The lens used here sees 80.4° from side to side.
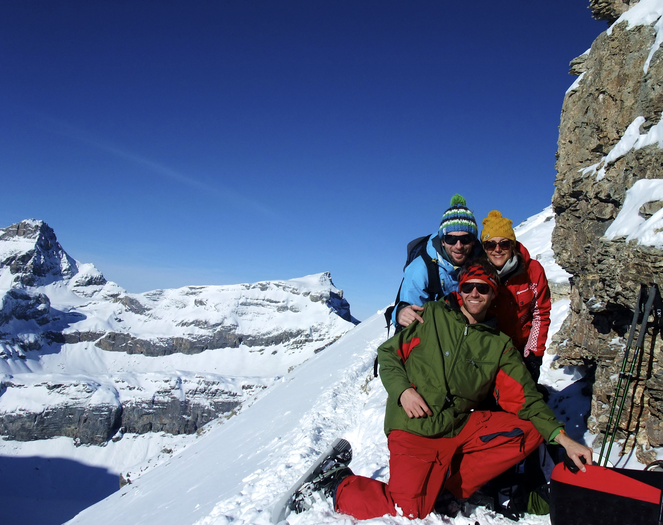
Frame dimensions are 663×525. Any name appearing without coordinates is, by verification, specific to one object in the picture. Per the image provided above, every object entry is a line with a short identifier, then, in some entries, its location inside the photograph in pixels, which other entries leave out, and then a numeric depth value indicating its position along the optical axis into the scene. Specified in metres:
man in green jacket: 3.18
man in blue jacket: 4.03
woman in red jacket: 4.07
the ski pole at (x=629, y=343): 3.92
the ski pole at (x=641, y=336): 3.72
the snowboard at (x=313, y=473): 3.77
